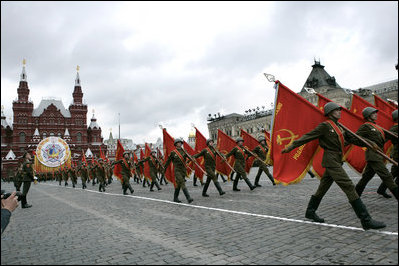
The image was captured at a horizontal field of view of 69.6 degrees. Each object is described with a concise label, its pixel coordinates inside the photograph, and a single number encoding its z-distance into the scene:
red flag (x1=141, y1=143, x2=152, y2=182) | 17.02
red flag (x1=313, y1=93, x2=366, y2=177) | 6.98
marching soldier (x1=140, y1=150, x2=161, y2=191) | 15.02
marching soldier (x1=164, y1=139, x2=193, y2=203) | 9.16
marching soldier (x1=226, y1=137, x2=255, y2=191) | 10.75
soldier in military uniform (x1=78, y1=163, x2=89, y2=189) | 21.42
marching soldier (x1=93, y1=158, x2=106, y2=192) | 16.52
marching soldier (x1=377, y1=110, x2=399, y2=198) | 6.28
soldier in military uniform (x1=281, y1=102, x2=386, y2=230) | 4.69
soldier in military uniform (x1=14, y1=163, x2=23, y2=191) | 11.12
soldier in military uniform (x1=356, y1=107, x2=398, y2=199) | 5.27
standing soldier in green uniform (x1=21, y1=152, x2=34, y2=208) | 10.84
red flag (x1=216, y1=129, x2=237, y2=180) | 13.82
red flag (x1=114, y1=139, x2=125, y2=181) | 15.81
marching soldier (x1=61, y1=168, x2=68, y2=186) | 30.75
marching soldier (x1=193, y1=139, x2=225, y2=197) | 10.12
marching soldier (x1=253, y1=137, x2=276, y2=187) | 12.08
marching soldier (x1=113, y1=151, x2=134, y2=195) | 13.49
